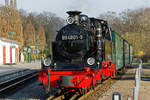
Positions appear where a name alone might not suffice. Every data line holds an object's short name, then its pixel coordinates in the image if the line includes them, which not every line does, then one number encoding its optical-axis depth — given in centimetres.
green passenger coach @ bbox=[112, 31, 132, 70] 2456
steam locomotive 1581
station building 6913
